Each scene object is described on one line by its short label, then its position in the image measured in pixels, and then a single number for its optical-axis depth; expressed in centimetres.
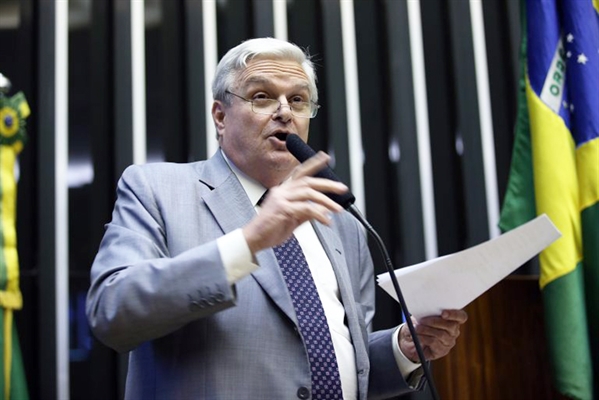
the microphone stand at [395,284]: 355
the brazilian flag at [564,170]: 417
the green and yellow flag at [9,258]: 411
